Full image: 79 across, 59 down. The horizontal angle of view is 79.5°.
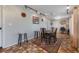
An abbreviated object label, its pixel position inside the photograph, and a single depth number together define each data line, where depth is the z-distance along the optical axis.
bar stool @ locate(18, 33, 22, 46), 1.91
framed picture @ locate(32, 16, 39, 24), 1.92
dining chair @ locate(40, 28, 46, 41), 1.94
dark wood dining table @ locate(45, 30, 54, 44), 2.13
